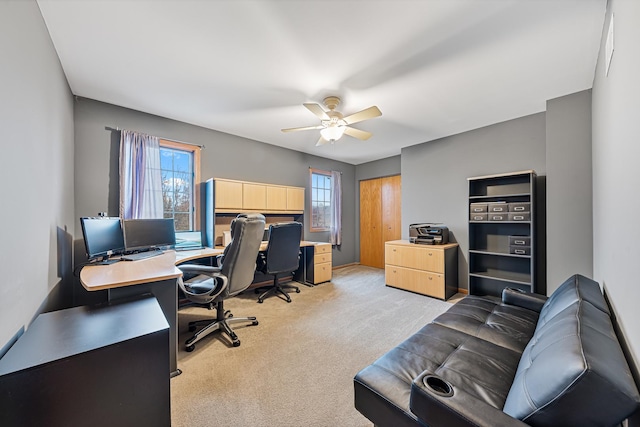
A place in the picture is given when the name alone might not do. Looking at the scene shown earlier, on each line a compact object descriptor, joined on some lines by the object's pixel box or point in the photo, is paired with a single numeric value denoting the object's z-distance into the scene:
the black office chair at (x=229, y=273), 2.25
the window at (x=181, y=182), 3.36
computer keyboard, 2.40
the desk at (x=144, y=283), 1.66
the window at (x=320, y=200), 5.24
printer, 3.80
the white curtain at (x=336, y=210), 5.41
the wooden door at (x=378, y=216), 5.34
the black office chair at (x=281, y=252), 3.34
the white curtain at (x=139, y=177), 2.89
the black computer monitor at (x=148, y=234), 2.64
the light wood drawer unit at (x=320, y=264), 4.18
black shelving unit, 3.07
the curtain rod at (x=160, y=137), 2.88
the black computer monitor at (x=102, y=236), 2.10
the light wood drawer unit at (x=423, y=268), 3.53
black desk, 1.01
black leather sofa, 0.68
